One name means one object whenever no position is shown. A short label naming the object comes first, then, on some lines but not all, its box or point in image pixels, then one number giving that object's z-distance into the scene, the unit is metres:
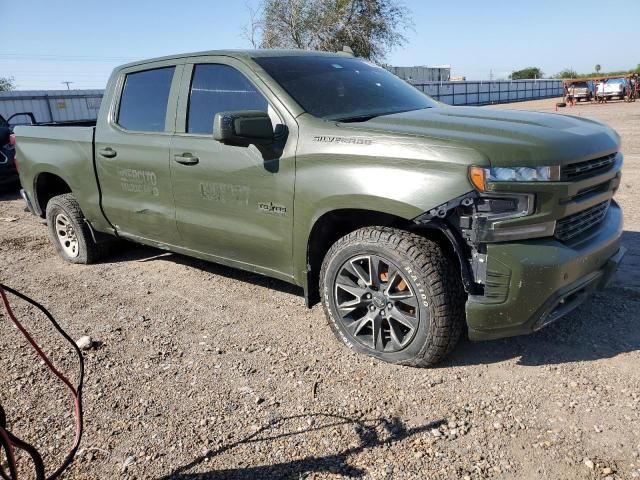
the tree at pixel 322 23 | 29.05
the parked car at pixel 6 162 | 9.82
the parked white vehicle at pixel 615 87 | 34.59
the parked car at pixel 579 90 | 35.03
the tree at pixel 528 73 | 78.69
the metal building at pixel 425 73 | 41.41
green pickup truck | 2.80
